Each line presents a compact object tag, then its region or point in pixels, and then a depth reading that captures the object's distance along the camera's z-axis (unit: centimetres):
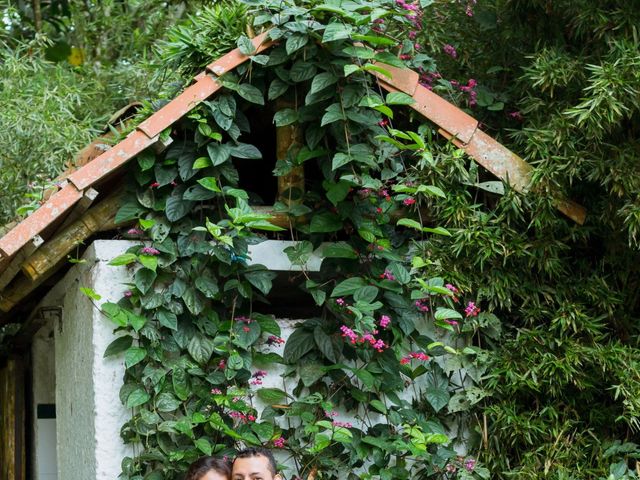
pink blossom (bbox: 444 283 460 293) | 550
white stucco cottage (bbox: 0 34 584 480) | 521
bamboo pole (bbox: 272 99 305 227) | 570
